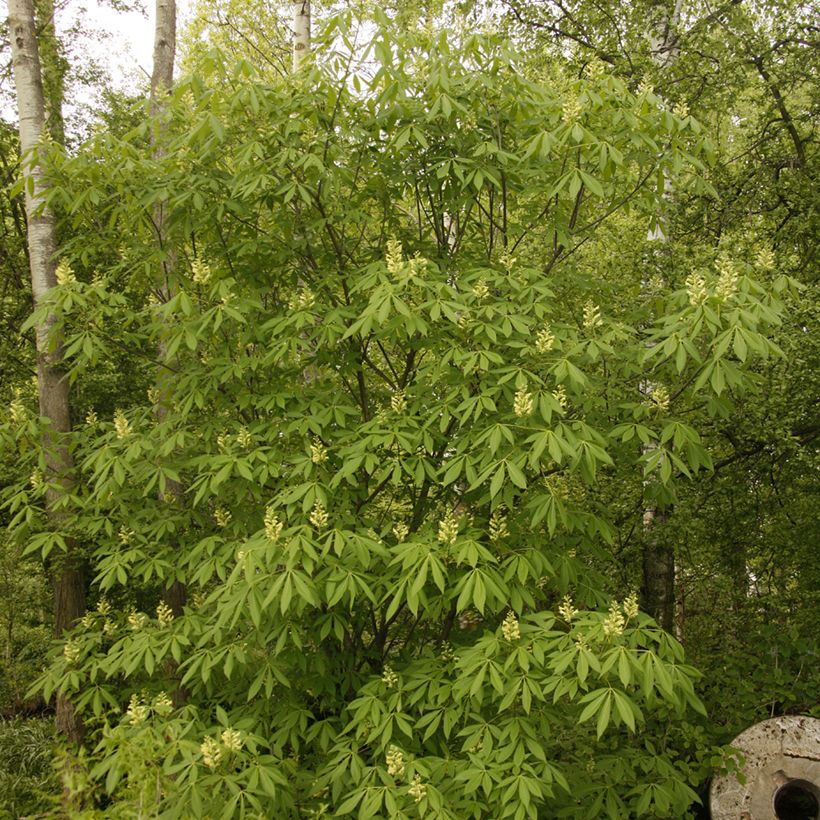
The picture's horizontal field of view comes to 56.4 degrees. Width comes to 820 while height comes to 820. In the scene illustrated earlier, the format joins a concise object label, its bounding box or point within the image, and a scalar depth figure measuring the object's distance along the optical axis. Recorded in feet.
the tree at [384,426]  9.99
